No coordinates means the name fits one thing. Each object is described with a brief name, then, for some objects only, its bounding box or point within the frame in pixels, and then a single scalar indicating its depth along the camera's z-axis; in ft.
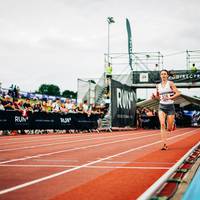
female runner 31.58
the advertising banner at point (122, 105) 86.21
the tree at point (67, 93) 508.12
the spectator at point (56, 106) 75.85
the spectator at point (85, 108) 81.60
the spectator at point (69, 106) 79.98
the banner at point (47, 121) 64.51
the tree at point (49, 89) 482.28
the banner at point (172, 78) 112.33
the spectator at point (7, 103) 64.95
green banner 116.09
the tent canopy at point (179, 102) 121.85
